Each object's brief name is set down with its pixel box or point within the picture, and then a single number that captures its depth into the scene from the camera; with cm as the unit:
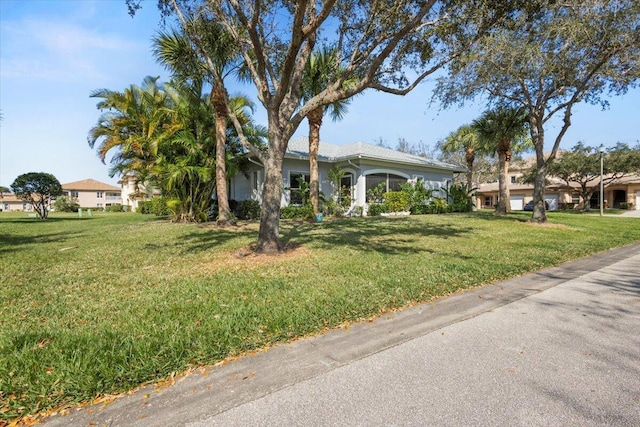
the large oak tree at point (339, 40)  682
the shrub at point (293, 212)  1563
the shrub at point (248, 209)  1622
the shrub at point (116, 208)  4261
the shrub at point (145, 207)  2617
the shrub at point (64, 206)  3762
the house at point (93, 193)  5992
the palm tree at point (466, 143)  2416
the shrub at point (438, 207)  1983
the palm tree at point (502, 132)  1769
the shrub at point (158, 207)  1959
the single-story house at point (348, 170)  1689
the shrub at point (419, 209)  1923
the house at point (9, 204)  6401
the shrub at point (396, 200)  1861
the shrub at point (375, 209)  1798
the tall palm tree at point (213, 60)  933
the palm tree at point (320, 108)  1291
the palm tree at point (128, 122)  1625
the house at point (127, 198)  4353
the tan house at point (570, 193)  3400
